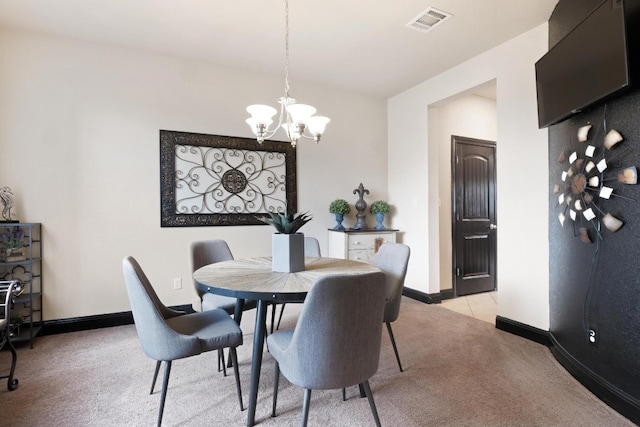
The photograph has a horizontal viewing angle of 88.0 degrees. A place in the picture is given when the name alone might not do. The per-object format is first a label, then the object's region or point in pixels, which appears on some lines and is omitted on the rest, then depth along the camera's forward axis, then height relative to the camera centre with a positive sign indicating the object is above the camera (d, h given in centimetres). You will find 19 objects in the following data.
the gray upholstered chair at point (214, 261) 238 -39
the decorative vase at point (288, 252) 201 -24
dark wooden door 432 -5
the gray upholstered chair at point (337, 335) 128 -49
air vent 263 +158
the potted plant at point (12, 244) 274 -22
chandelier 208 +62
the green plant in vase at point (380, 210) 429 +3
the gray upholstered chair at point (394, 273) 220 -42
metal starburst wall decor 189 +17
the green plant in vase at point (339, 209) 406 +5
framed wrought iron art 341 +39
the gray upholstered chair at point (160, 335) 160 -61
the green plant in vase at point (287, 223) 201 -5
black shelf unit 274 -53
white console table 399 -36
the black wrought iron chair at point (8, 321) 189 -58
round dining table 155 -36
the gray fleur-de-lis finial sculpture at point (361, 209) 424 +5
